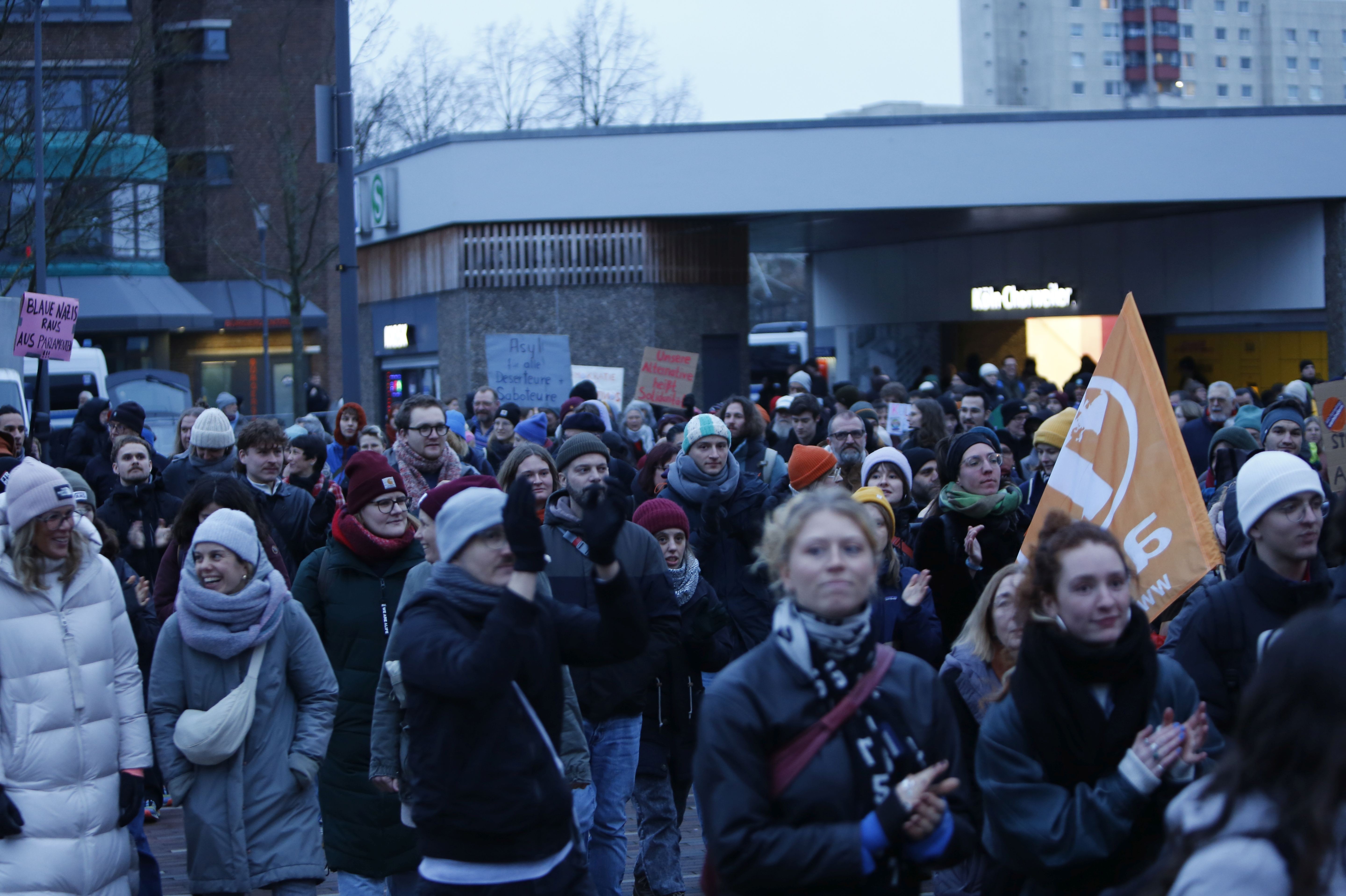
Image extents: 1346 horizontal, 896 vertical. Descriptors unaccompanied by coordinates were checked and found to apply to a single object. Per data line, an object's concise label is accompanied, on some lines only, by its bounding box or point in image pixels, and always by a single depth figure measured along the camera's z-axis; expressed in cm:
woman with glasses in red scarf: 525
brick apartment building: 3909
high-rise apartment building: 11262
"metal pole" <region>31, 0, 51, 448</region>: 1678
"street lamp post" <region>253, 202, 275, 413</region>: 4041
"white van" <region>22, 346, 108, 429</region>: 2698
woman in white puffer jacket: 465
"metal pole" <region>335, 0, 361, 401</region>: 1373
